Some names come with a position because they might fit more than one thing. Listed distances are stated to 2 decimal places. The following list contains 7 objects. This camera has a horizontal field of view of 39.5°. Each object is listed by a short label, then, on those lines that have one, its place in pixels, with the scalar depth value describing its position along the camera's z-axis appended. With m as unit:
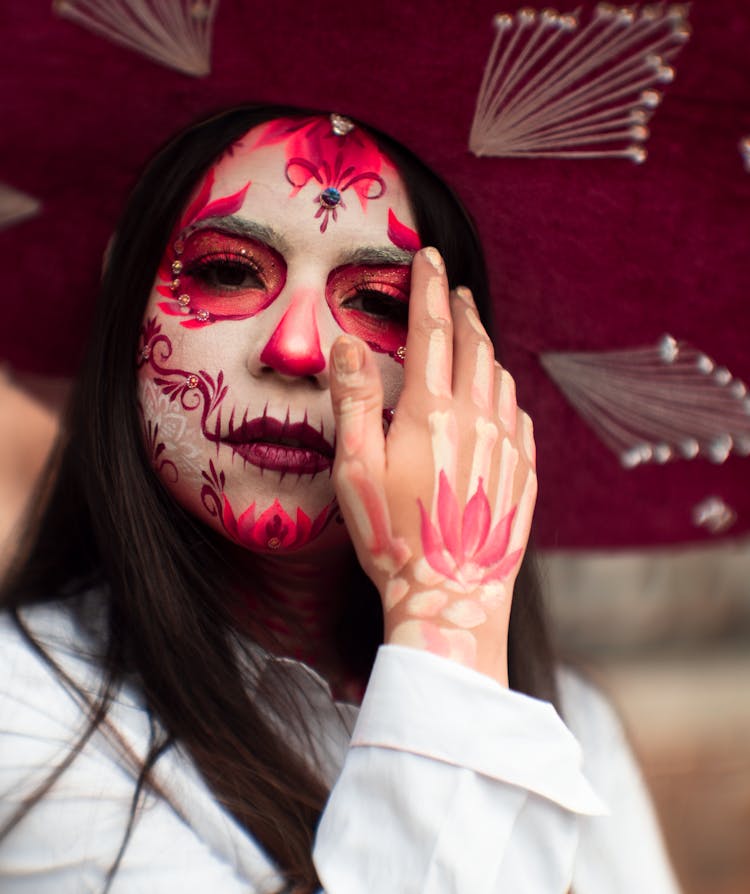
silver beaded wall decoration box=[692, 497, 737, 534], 1.58
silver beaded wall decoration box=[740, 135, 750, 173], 1.18
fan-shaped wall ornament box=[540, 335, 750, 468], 1.39
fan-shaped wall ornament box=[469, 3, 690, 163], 1.11
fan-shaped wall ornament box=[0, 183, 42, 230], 1.38
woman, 0.94
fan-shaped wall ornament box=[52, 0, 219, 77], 1.17
